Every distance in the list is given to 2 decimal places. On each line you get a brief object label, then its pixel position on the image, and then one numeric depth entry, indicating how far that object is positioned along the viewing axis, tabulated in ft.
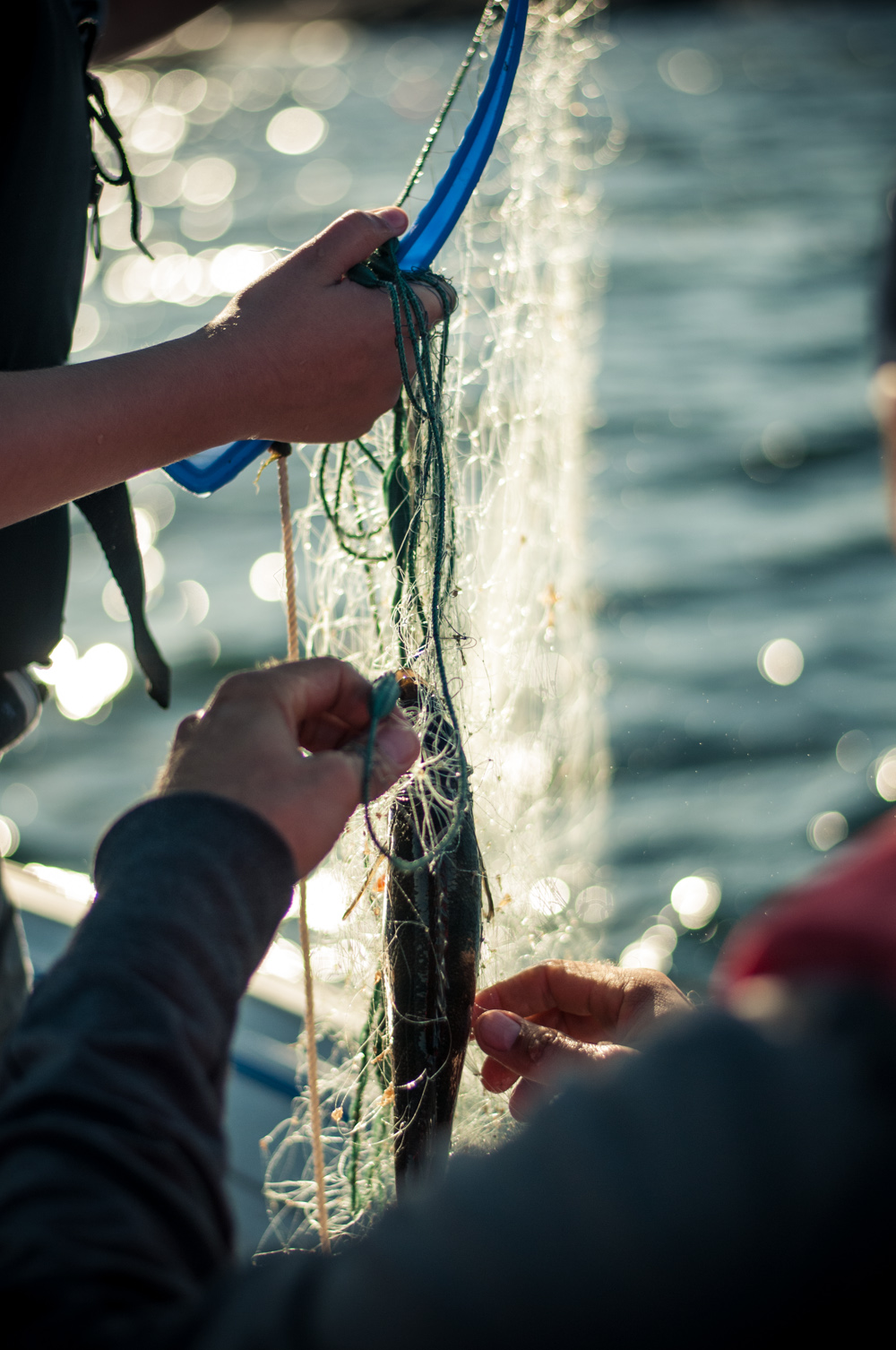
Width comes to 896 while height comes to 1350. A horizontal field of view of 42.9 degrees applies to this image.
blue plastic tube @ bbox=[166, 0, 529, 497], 4.02
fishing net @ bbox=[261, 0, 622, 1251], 4.25
